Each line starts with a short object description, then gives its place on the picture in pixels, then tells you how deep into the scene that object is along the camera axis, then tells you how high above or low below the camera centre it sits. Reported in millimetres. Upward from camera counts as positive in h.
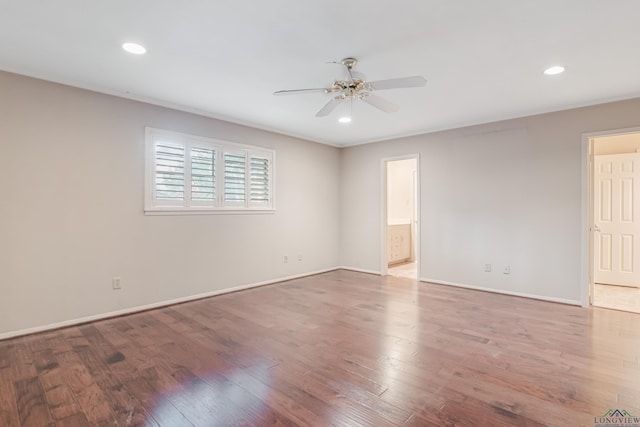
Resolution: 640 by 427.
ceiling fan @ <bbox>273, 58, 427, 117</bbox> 2551 +1087
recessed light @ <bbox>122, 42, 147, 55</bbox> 2556 +1345
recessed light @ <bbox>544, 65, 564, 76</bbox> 2920 +1350
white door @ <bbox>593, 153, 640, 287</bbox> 4816 -64
